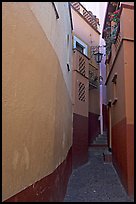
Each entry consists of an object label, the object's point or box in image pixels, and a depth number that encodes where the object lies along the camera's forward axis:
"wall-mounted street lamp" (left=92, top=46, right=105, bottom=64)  12.43
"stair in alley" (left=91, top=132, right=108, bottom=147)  11.73
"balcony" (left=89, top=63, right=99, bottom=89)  12.54
